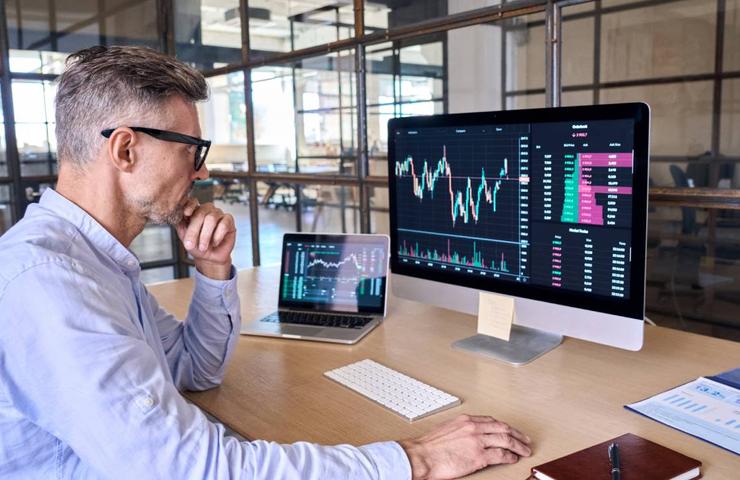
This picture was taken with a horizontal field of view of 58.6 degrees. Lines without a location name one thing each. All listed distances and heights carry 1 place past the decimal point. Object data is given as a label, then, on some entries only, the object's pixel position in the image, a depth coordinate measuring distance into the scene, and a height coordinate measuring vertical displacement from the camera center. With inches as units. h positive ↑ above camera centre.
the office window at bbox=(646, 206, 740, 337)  74.7 -15.8
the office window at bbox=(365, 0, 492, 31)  76.9 +19.2
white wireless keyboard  45.8 -16.6
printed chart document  40.2 -16.4
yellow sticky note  55.6 -12.9
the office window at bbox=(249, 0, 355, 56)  99.4 +23.6
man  31.9 -8.2
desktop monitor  47.4 -4.4
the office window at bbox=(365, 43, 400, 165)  91.1 +10.5
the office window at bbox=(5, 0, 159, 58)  151.1 +34.2
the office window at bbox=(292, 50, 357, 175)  99.3 +8.8
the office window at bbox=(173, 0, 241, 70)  125.9 +28.7
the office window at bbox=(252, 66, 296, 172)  114.9 +9.0
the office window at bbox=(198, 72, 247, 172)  124.4 +8.7
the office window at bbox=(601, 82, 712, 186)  89.8 +7.3
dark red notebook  35.3 -16.7
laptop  66.5 -12.3
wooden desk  41.8 -16.7
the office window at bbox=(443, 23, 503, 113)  85.9 +13.2
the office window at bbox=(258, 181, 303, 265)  118.0 -8.2
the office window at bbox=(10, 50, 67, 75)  148.9 +25.0
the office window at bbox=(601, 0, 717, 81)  95.0 +18.8
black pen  34.9 -16.4
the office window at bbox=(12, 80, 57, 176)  149.9 +10.3
